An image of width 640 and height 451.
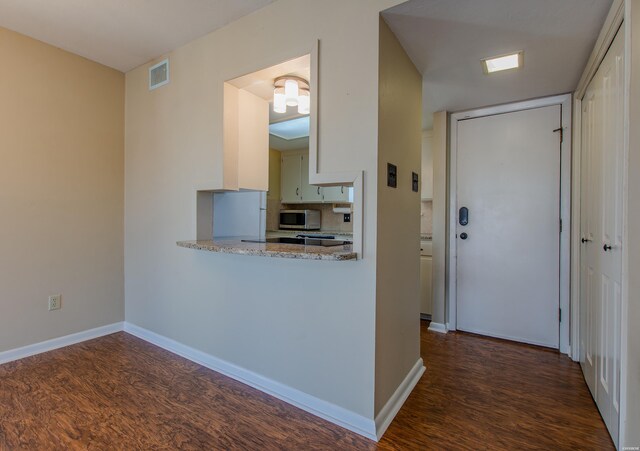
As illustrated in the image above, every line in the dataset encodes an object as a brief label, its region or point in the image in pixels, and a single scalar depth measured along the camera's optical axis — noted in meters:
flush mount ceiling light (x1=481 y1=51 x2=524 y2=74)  2.07
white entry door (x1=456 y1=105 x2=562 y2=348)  2.74
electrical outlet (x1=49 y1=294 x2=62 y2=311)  2.63
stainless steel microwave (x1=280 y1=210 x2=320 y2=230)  4.75
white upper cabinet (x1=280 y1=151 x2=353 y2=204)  4.70
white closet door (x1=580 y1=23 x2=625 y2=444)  1.53
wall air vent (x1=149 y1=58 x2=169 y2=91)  2.66
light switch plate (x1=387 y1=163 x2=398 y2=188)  1.79
